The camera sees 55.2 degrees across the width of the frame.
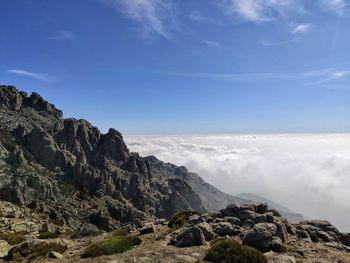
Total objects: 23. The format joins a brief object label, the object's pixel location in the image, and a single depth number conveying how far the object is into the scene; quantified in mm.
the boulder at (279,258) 21158
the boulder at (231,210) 34500
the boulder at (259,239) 23594
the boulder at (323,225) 34200
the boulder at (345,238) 31844
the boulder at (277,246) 23438
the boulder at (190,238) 25047
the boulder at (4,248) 27188
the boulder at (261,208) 35738
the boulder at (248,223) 30402
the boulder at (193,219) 32034
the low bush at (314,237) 29170
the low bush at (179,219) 33625
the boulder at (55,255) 24281
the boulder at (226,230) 28002
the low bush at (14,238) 31975
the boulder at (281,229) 26891
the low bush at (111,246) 23955
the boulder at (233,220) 31084
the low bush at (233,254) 20703
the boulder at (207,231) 26431
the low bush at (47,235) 32466
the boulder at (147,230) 30656
